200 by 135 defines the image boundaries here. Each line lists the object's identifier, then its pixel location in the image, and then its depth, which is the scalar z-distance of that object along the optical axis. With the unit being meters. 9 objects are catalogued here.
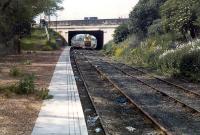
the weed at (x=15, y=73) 17.26
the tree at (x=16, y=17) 23.48
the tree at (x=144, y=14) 36.42
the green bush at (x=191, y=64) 17.97
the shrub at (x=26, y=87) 12.32
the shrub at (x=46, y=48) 49.92
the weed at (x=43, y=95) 11.68
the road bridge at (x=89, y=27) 61.96
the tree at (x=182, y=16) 24.54
